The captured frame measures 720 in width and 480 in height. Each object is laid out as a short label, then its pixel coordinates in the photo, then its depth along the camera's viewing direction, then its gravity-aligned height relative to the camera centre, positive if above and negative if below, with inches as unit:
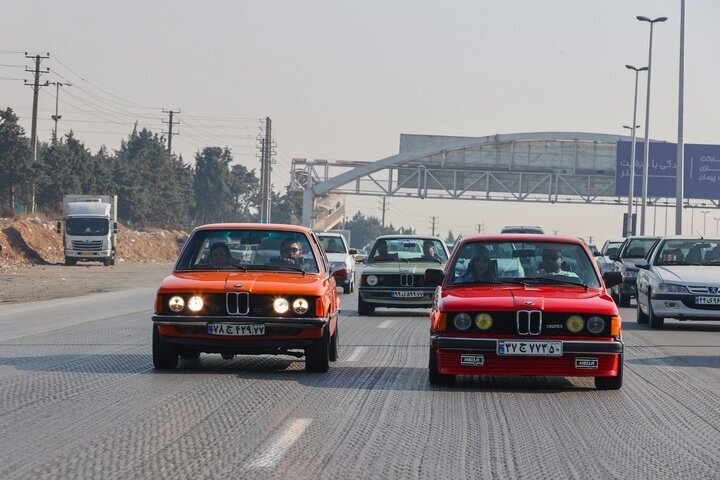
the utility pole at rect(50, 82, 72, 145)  3927.2 +390.0
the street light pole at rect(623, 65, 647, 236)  2763.3 +217.5
